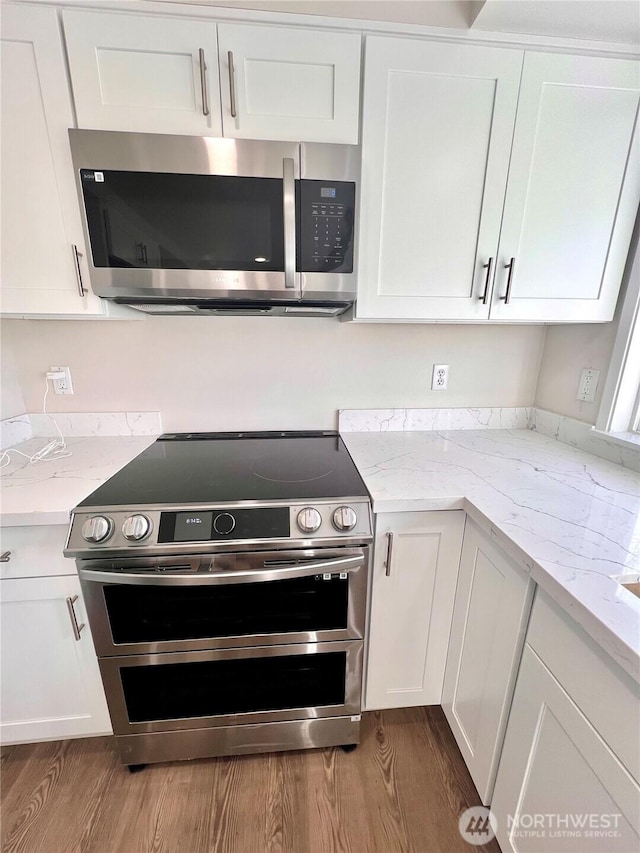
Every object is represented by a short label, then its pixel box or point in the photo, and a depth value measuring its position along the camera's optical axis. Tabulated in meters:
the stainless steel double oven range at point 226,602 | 1.00
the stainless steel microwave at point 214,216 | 1.06
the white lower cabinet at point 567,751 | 0.60
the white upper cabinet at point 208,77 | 1.02
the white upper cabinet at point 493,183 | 1.12
